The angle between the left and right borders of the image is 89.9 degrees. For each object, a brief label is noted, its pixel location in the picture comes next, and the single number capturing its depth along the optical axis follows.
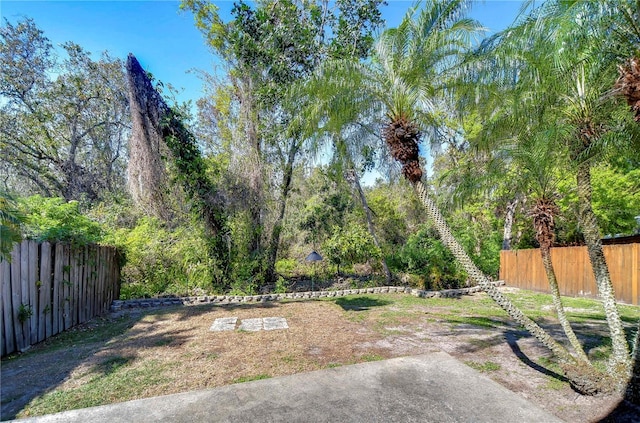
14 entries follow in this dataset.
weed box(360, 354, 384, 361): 4.25
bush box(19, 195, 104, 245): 5.46
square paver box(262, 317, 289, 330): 5.96
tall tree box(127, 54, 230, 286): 7.73
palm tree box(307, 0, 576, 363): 4.99
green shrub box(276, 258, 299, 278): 12.21
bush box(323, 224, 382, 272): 11.18
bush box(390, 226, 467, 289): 10.38
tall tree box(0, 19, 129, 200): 12.45
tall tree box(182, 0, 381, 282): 10.05
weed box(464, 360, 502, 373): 3.93
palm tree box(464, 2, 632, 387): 3.56
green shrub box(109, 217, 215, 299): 9.27
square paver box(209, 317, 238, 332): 5.86
